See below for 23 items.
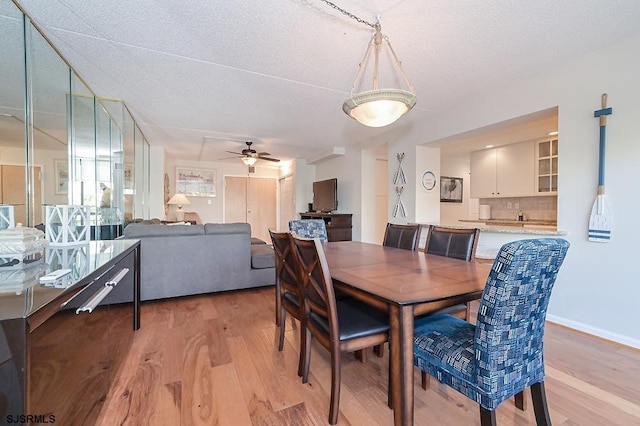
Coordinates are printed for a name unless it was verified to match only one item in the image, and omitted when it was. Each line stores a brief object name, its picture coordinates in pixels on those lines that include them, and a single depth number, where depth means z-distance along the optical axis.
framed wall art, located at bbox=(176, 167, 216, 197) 7.57
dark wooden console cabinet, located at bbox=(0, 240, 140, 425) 0.65
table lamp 6.18
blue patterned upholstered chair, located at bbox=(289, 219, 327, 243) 3.13
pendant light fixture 1.71
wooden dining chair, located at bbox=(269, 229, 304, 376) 1.68
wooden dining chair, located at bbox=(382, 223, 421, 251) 2.51
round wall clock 4.28
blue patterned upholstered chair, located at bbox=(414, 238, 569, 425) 1.00
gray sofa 3.03
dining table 1.14
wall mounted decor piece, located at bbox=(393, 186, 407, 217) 4.43
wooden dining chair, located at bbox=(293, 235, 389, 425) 1.34
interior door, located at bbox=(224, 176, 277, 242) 8.08
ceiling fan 5.16
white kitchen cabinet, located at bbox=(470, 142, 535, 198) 4.48
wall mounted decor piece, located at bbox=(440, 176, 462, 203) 6.35
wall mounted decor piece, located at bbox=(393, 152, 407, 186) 4.44
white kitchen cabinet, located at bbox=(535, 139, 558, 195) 4.17
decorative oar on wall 2.29
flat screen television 6.10
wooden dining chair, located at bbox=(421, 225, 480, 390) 2.06
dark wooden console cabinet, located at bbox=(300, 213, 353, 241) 5.73
